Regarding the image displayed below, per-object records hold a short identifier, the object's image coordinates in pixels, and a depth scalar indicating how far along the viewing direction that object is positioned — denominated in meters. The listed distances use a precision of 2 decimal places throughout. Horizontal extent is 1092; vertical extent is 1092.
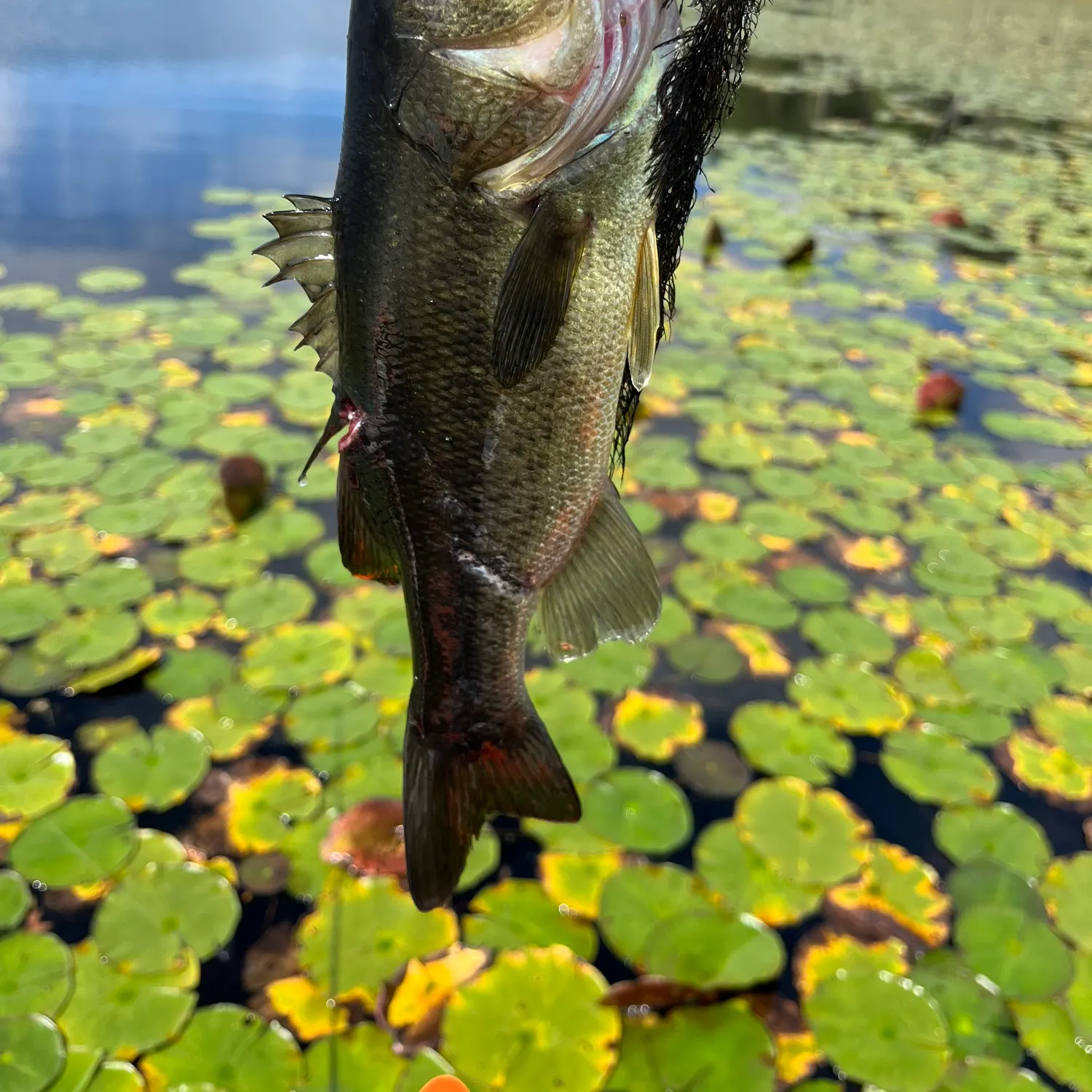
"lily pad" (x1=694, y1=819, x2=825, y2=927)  0.71
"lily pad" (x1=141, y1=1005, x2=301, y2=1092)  0.62
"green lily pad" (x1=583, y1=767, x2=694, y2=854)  0.75
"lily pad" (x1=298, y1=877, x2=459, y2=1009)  0.66
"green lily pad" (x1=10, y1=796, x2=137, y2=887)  0.70
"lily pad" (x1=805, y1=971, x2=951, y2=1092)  0.64
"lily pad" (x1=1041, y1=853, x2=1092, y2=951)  0.70
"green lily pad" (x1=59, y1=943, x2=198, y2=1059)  0.63
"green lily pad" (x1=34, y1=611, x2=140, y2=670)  0.85
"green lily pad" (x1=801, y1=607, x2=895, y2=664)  0.91
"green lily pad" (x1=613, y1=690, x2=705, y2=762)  0.82
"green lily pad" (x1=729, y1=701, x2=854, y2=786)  0.81
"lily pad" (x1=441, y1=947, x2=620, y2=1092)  0.63
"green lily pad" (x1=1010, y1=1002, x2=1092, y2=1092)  0.64
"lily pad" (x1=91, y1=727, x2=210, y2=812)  0.75
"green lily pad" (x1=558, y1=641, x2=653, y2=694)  0.87
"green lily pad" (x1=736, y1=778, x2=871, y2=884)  0.74
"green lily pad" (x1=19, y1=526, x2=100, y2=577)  0.93
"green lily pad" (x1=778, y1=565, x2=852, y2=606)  0.97
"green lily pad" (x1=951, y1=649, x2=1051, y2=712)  0.86
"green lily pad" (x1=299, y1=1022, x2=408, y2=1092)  0.62
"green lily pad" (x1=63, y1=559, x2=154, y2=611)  0.90
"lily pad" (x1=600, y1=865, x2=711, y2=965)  0.69
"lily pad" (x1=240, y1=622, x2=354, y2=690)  0.85
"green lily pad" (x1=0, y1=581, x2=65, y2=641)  0.86
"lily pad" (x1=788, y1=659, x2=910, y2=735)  0.85
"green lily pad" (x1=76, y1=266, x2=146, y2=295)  1.57
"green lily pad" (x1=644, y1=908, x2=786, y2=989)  0.67
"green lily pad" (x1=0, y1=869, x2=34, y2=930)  0.68
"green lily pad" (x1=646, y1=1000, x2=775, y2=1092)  0.63
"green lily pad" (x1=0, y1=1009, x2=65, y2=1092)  0.61
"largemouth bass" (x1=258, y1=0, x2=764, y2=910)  0.42
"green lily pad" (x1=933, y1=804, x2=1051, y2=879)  0.75
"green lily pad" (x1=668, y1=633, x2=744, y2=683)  0.89
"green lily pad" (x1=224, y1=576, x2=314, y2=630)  0.91
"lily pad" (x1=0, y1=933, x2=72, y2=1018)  0.64
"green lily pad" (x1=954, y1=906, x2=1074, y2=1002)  0.67
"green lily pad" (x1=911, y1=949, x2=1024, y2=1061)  0.65
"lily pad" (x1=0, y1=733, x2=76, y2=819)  0.74
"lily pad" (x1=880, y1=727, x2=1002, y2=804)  0.79
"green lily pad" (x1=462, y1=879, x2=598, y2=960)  0.69
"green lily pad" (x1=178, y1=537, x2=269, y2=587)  0.94
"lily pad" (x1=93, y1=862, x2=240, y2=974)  0.67
